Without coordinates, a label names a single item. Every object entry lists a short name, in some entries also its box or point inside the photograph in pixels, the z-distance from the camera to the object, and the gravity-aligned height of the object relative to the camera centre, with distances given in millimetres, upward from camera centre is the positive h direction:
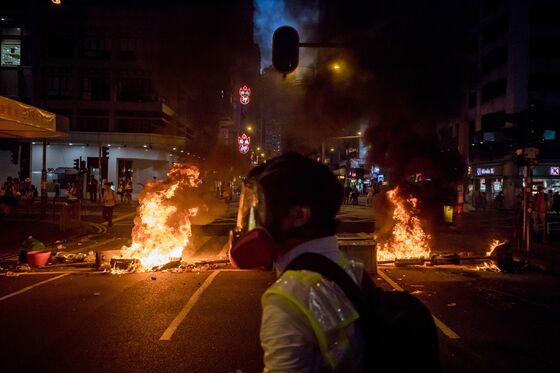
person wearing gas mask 1339 -237
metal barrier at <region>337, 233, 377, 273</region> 7925 -982
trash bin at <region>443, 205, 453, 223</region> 17469 -749
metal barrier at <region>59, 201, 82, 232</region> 14828 -954
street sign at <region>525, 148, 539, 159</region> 10516 +976
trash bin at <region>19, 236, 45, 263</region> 9352 -1266
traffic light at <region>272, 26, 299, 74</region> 8672 +2759
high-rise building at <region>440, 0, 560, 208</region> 34125 +9348
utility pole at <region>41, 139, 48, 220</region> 16828 -275
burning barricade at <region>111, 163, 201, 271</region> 9172 -875
